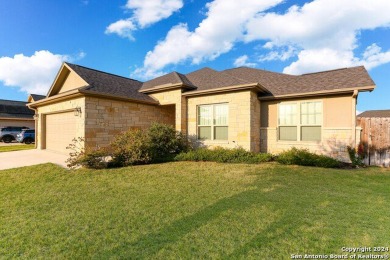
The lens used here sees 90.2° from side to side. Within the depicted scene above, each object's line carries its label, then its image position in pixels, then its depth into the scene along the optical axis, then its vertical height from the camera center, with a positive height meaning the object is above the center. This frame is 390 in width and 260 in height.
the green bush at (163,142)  9.85 -0.66
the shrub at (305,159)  8.48 -1.36
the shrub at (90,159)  8.32 -1.27
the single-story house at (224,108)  9.54 +1.23
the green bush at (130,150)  8.91 -0.93
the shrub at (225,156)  9.41 -1.32
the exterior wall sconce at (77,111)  10.04 +0.98
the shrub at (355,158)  8.67 -1.31
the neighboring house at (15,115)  27.95 +2.35
